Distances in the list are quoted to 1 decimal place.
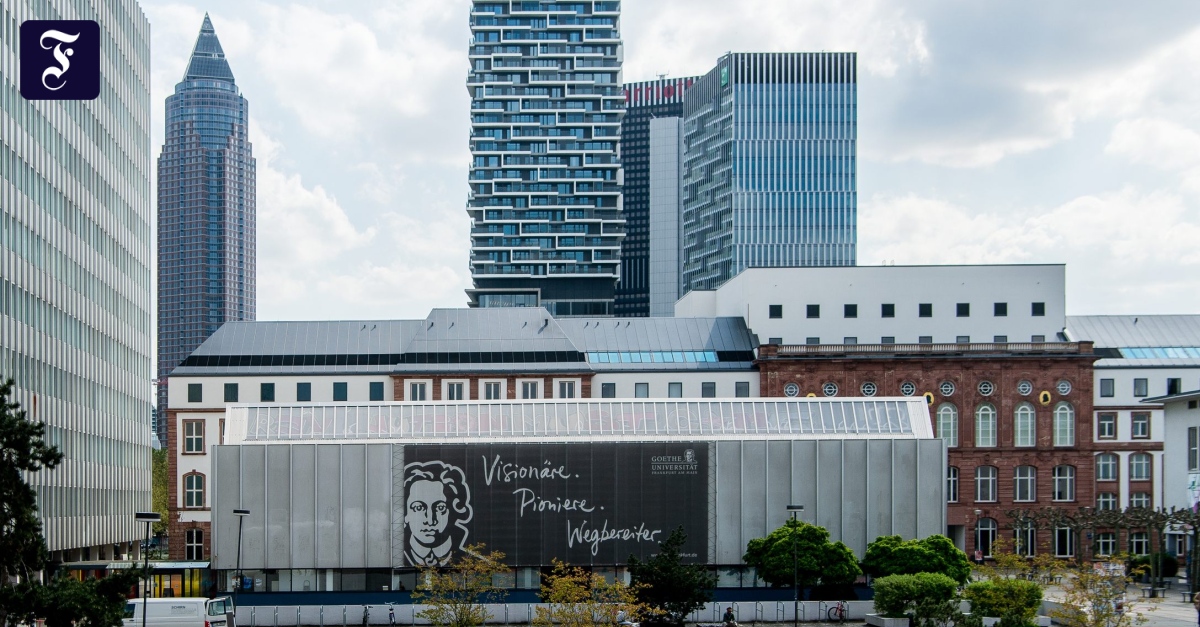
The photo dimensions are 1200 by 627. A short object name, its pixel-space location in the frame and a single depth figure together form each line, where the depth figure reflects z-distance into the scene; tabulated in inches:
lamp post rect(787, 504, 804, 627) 2716.0
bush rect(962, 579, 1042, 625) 2586.1
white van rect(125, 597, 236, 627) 2502.5
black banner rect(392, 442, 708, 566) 3203.7
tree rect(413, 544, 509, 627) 2465.6
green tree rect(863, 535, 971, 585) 2960.1
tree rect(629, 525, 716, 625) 2652.6
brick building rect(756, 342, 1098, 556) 4434.1
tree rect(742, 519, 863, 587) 2967.5
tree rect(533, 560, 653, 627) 2301.9
